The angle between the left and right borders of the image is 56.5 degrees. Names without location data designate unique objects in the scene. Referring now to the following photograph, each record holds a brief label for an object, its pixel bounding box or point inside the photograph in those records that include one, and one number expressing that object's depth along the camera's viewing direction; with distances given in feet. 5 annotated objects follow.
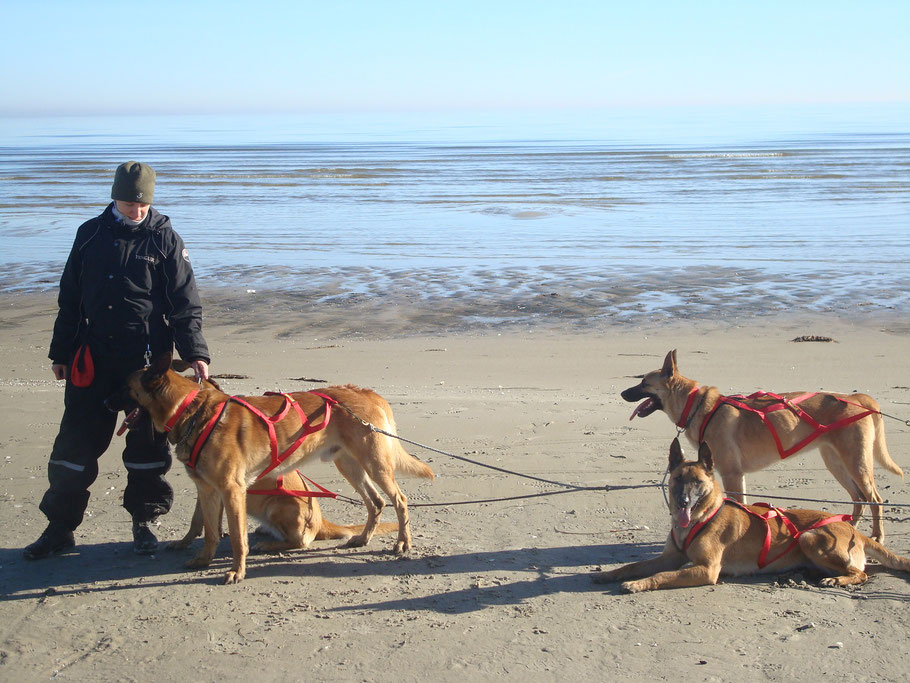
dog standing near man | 16.46
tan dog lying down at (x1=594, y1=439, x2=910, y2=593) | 16.07
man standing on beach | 16.62
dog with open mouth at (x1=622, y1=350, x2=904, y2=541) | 18.25
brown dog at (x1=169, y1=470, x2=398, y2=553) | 18.04
